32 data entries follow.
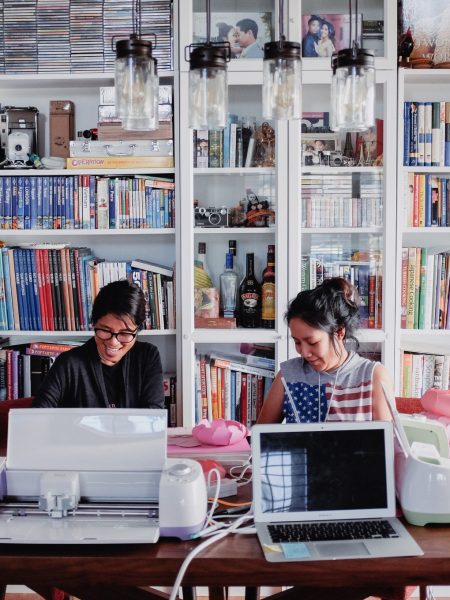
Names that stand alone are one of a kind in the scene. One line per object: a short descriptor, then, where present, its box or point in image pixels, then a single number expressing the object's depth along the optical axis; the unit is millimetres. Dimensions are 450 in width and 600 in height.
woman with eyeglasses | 2615
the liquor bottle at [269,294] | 3262
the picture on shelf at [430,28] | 3162
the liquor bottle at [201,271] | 3258
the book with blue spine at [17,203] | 3271
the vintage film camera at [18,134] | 3297
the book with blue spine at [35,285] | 3311
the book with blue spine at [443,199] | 3271
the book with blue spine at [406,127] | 3209
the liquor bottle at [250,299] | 3303
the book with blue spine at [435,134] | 3221
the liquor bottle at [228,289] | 3332
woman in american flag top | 2369
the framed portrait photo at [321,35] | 3168
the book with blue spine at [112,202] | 3271
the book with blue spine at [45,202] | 3266
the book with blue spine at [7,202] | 3273
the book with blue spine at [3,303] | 3318
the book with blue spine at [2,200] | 3275
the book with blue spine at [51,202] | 3264
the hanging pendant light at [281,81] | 1668
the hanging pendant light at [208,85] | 1671
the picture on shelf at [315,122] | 3217
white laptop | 1730
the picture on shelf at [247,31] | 3191
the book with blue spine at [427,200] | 3264
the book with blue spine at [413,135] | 3209
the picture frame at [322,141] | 3225
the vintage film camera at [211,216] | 3256
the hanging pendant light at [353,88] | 1677
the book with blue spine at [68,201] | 3262
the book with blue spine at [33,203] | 3268
